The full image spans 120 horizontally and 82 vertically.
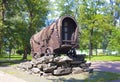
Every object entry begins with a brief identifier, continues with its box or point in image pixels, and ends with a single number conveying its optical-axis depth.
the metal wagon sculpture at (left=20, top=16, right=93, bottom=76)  5.75
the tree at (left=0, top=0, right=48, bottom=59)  10.47
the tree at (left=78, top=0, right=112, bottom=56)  14.86
